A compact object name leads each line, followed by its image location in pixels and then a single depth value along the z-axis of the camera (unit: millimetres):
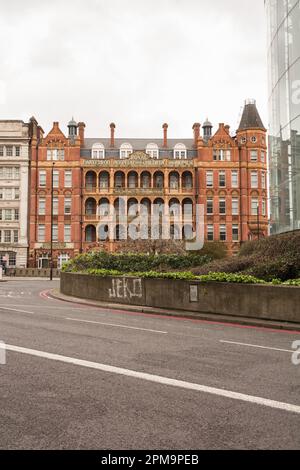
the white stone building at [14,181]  59656
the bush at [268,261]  15938
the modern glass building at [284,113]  21092
